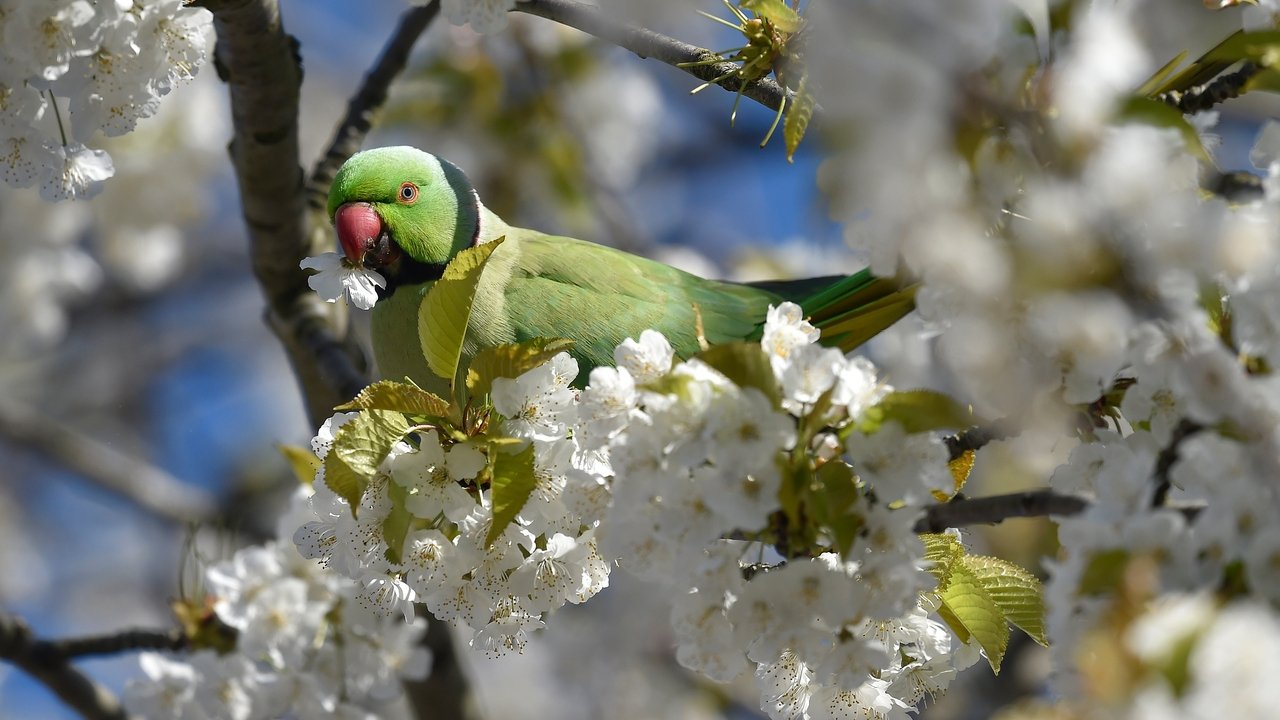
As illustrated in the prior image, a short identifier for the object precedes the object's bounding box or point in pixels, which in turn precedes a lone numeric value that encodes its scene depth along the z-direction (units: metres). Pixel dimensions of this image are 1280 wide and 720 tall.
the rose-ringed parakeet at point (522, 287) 4.78
